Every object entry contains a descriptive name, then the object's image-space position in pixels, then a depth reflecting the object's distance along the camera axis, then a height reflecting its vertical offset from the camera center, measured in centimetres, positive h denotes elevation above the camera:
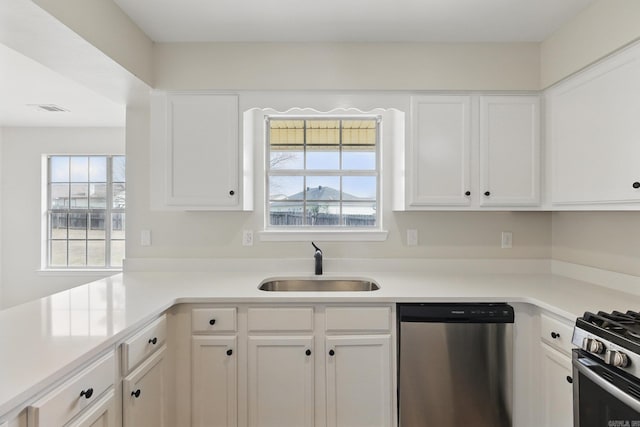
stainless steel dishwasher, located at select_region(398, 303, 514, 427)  185 -82
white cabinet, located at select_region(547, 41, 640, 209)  163 +43
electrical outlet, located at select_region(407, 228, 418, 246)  259 -17
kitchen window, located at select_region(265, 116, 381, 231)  275 +34
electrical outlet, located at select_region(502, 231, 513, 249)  257 -18
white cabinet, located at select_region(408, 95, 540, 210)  226 +41
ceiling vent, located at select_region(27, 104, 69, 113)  364 +115
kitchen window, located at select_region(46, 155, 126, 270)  473 +3
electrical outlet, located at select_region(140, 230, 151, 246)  258 -18
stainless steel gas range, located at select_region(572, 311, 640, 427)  112 -55
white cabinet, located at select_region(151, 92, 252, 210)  229 +42
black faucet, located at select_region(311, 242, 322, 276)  247 -35
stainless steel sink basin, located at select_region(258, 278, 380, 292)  247 -51
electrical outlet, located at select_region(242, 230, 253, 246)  260 -16
